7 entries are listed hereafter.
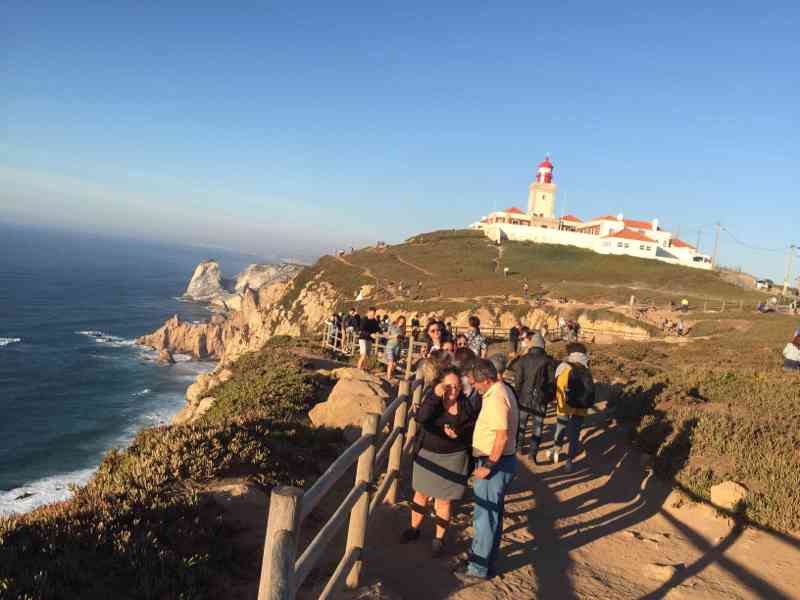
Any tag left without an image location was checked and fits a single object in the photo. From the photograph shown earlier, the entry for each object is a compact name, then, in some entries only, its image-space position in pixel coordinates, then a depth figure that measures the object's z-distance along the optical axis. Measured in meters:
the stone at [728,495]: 6.95
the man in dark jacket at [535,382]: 8.52
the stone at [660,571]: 5.34
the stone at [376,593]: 4.01
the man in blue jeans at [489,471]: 4.80
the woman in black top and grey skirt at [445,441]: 5.14
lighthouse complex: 81.62
